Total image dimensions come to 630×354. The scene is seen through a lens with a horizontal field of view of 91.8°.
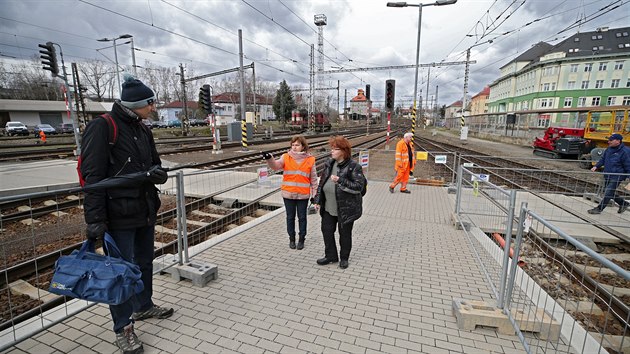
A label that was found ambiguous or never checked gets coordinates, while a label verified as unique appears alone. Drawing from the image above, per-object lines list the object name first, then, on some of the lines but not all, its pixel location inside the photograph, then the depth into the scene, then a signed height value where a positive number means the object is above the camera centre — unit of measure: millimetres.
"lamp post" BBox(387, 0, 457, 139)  12461 +4686
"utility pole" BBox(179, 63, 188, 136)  31672 -112
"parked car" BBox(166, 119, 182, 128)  55781 -564
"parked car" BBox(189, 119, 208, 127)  59162 -399
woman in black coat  4055 -1019
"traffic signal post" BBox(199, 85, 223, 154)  20234 +1438
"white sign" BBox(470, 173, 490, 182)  4967 -950
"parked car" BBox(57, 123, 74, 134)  39331 -992
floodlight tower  48156 +11900
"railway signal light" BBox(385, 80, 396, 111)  14117 +1256
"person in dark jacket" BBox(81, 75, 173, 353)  2361 -490
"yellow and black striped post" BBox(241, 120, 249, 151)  19409 -835
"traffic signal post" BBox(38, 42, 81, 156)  13938 +2610
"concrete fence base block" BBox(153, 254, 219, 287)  3834 -1890
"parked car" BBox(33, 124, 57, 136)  36519 -913
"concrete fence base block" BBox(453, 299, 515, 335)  3045 -1966
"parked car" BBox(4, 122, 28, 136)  33781 -835
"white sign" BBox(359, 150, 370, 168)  10085 -1218
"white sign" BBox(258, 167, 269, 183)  6972 -1181
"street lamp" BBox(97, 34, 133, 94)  21747 +5998
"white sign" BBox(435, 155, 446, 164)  9906 -1242
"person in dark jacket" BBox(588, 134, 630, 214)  7445 -1190
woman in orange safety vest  4730 -857
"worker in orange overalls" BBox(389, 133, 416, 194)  8930 -1176
